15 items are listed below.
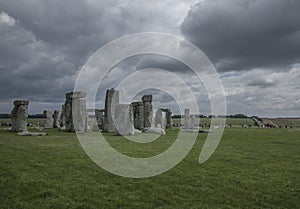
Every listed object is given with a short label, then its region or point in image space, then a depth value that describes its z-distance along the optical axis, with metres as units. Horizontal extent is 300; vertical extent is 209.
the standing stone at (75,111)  16.34
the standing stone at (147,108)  20.34
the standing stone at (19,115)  15.80
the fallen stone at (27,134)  13.36
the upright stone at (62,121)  21.53
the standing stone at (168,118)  27.14
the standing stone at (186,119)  23.35
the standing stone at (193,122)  23.58
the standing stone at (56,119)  24.20
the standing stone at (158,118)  24.18
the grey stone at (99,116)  20.30
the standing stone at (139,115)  20.39
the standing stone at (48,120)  23.76
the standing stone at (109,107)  17.24
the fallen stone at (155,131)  16.14
